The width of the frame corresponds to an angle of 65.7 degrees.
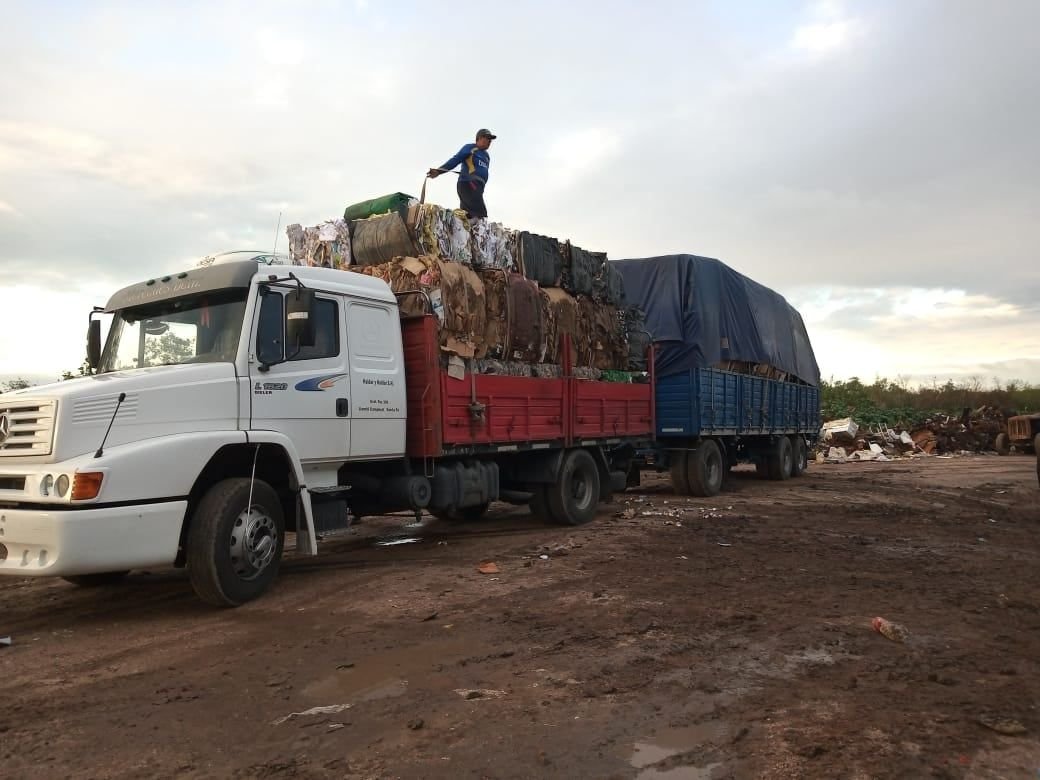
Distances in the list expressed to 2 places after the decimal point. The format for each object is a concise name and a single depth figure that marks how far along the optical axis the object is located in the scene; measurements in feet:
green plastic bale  28.17
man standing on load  31.99
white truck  18.22
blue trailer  44.80
